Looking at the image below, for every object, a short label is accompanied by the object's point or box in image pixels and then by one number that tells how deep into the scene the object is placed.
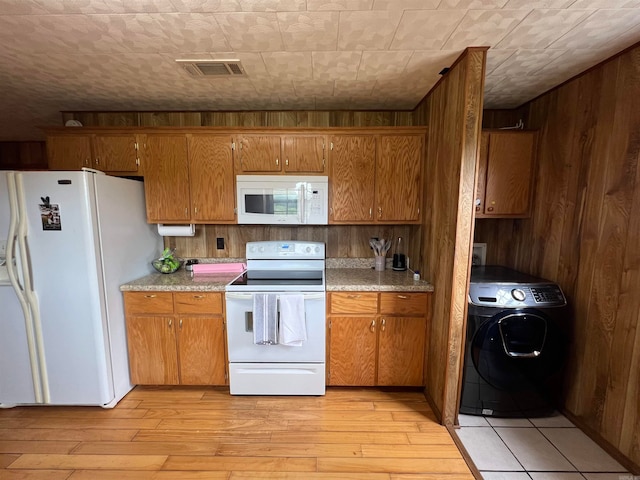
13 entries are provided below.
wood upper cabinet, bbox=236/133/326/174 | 2.42
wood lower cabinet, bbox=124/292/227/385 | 2.22
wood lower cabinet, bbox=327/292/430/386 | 2.21
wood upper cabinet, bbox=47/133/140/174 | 2.41
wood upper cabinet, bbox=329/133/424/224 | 2.41
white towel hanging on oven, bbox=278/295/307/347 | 2.11
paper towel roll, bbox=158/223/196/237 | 2.57
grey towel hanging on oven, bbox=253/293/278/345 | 2.12
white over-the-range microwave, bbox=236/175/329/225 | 2.40
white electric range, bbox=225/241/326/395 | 2.15
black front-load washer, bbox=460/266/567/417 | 1.93
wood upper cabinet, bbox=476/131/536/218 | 2.29
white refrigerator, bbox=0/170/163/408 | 1.86
